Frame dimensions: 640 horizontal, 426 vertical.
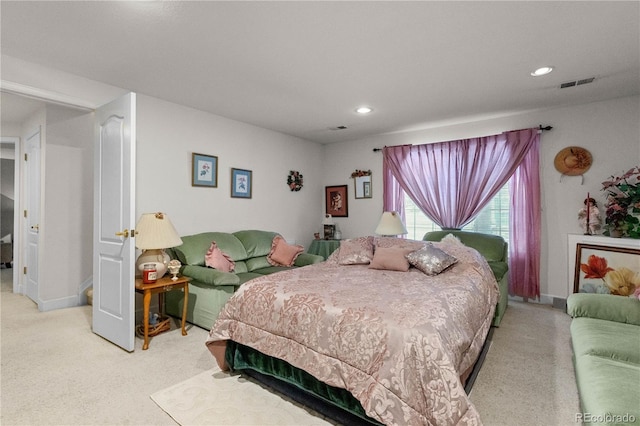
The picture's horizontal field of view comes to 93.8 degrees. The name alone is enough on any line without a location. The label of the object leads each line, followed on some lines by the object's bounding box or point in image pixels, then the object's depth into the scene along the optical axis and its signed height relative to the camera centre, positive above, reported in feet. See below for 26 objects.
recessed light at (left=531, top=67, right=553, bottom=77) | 8.71 +4.25
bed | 4.62 -2.33
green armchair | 10.43 -1.48
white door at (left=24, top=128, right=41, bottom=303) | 12.56 -0.10
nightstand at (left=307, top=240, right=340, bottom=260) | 15.94 -1.84
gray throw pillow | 9.10 -1.45
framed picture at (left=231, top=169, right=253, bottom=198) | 14.02 +1.40
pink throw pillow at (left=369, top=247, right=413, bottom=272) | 9.62 -1.52
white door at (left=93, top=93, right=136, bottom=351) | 8.29 -0.30
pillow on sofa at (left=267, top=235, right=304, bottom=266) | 13.21 -1.81
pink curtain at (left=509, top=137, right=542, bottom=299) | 12.40 -0.55
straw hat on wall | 11.59 +2.12
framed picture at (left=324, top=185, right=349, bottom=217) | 18.12 +0.78
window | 13.50 -0.21
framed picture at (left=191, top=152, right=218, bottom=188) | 12.42 +1.80
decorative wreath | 16.93 +1.84
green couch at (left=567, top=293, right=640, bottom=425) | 3.93 -2.46
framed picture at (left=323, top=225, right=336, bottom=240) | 17.44 -1.07
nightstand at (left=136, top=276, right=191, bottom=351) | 8.54 -2.31
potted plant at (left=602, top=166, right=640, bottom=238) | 10.14 +0.34
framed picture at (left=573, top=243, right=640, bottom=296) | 9.99 -1.89
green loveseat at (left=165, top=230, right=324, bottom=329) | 9.78 -2.09
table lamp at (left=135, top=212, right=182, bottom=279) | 9.07 -0.84
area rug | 5.71 -3.95
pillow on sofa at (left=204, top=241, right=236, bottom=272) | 11.00 -1.80
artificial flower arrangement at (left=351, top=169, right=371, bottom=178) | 17.07 +2.31
